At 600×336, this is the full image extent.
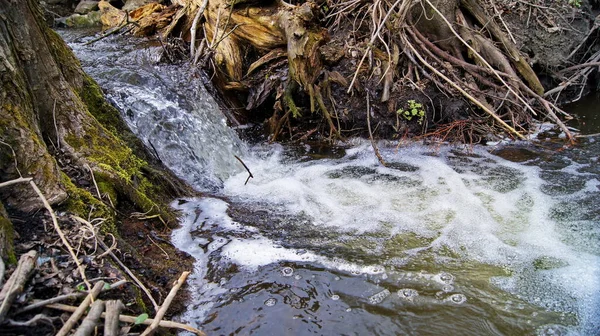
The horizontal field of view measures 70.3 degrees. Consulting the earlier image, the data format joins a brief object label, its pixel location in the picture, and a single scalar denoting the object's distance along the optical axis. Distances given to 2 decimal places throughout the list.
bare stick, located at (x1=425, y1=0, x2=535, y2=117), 5.20
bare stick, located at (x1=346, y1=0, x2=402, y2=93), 5.07
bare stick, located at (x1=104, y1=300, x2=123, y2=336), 1.77
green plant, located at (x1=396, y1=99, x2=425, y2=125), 5.43
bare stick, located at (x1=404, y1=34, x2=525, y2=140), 5.11
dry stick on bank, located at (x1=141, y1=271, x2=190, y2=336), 1.80
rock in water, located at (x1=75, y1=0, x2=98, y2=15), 10.77
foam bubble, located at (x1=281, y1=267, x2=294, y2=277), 3.06
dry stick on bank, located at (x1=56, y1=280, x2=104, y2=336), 1.69
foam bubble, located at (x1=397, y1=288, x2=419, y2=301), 2.81
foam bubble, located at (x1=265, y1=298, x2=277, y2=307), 2.77
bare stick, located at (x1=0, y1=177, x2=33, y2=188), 2.17
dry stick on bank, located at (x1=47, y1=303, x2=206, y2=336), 1.83
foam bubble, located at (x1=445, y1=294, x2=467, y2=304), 2.77
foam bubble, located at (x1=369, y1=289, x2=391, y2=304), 2.79
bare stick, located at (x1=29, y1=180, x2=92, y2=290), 2.07
